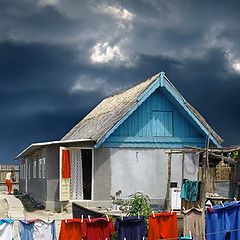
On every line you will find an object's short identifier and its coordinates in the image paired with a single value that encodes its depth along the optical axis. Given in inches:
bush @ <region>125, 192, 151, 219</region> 626.5
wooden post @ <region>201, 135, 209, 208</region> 687.1
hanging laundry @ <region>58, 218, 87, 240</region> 512.1
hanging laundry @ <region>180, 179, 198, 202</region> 706.8
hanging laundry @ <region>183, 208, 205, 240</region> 534.9
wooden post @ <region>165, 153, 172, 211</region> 852.7
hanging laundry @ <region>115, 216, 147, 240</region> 526.9
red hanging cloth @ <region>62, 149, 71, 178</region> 900.6
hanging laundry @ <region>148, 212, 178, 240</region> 534.9
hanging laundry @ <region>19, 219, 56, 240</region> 516.7
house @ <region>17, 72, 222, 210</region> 898.7
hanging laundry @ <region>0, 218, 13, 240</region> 498.0
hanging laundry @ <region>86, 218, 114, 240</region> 518.9
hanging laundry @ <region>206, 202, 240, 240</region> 544.7
